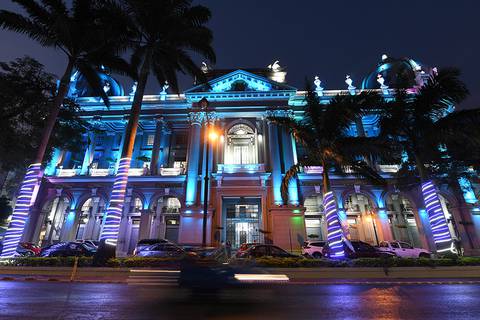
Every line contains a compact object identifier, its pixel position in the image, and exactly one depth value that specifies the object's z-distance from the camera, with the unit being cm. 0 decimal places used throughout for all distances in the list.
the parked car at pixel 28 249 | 1783
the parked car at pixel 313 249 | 1731
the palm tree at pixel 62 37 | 1276
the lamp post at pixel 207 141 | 2397
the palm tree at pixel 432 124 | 1225
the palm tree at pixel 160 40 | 1350
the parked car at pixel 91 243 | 1811
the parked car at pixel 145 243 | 1688
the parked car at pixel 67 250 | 1602
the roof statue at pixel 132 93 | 2758
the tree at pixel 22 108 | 1560
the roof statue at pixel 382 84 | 2663
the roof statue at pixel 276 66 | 3222
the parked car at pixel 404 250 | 1759
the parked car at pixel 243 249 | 1373
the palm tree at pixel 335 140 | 1310
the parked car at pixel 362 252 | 1527
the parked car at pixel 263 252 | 1348
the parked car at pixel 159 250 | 1570
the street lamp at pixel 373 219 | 2153
